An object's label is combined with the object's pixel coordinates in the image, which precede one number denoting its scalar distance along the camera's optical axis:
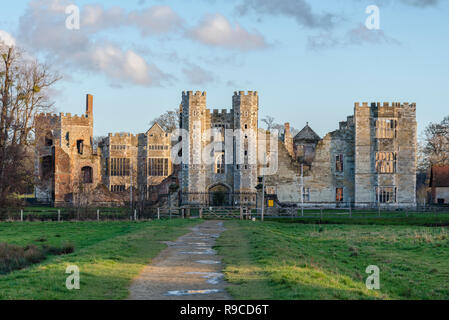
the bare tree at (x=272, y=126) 100.19
